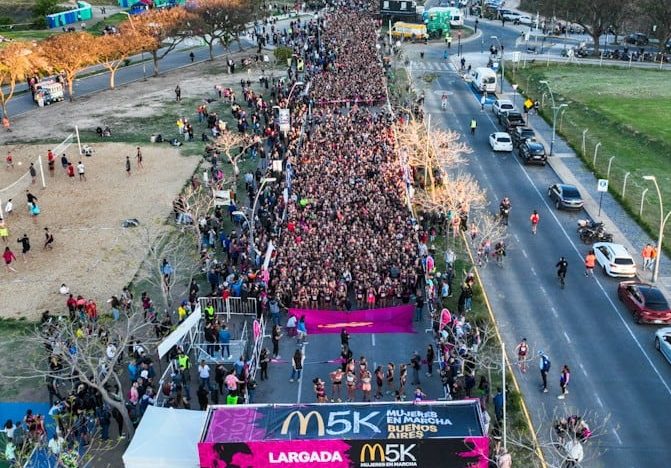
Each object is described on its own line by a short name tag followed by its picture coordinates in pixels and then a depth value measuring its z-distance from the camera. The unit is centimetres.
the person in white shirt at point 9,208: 4431
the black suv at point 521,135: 5588
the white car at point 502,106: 6312
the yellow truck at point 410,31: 9838
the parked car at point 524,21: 11450
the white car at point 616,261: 3641
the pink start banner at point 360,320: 3194
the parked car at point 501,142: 5556
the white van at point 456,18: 10796
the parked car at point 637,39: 10100
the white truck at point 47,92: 7050
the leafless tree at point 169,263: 3394
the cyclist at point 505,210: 4288
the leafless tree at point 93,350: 2458
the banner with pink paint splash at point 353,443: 2128
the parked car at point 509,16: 11581
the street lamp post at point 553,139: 5524
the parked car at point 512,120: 6009
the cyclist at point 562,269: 3575
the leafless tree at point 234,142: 5084
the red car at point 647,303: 3206
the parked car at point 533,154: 5266
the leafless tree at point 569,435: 2256
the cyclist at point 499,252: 3828
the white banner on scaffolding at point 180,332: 2728
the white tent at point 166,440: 2191
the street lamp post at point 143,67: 7930
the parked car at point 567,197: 4478
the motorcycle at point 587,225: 4097
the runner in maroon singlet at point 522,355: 2862
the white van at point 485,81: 7181
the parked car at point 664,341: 2952
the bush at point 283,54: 8269
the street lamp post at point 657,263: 3519
